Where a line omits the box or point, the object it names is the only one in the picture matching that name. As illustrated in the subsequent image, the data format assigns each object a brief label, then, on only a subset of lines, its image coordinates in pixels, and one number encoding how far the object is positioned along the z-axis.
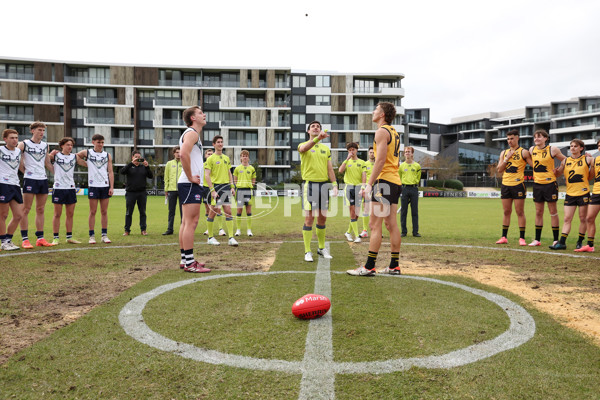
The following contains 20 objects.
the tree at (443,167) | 75.38
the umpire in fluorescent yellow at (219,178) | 10.86
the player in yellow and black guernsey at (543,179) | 9.81
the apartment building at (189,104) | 62.38
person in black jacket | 12.15
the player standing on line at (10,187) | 8.54
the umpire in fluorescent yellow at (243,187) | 11.81
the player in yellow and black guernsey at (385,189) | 6.30
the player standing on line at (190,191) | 6.46
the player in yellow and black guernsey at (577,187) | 9.38
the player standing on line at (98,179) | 9.96
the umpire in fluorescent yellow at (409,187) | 12.12
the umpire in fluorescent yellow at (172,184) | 12.66
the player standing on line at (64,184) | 9.50
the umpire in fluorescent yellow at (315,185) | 7.73
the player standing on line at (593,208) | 8.94
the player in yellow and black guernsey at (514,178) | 10.00
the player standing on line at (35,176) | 8.98
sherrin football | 4.11
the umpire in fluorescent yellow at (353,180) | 11.26
